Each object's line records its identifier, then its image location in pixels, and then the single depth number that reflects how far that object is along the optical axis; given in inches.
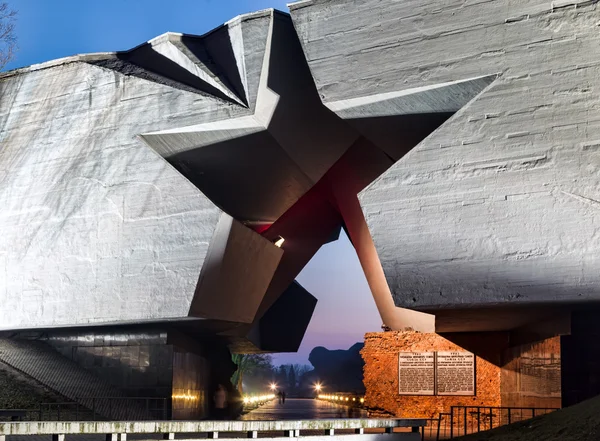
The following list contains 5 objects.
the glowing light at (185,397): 749.9
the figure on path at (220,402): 934.4
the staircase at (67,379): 718.5
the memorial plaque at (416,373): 749.9
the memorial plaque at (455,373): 730.8
